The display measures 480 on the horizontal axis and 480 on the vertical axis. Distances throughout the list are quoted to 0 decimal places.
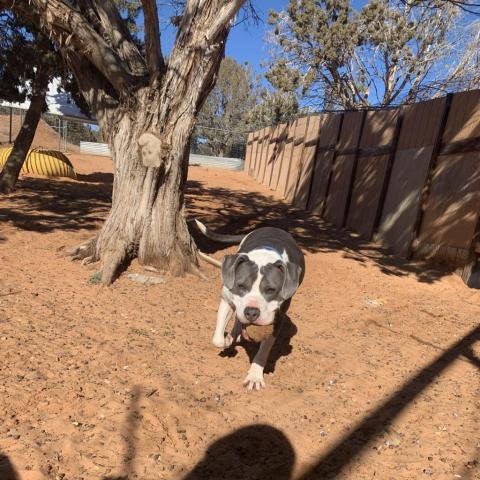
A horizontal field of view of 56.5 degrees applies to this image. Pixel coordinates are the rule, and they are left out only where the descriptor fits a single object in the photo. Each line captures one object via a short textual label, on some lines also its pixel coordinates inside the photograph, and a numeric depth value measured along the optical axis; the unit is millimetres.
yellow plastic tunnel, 15227
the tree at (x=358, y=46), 22234
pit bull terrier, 3453
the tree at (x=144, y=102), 5688
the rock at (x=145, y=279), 5762
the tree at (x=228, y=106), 45781
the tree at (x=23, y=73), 10781
